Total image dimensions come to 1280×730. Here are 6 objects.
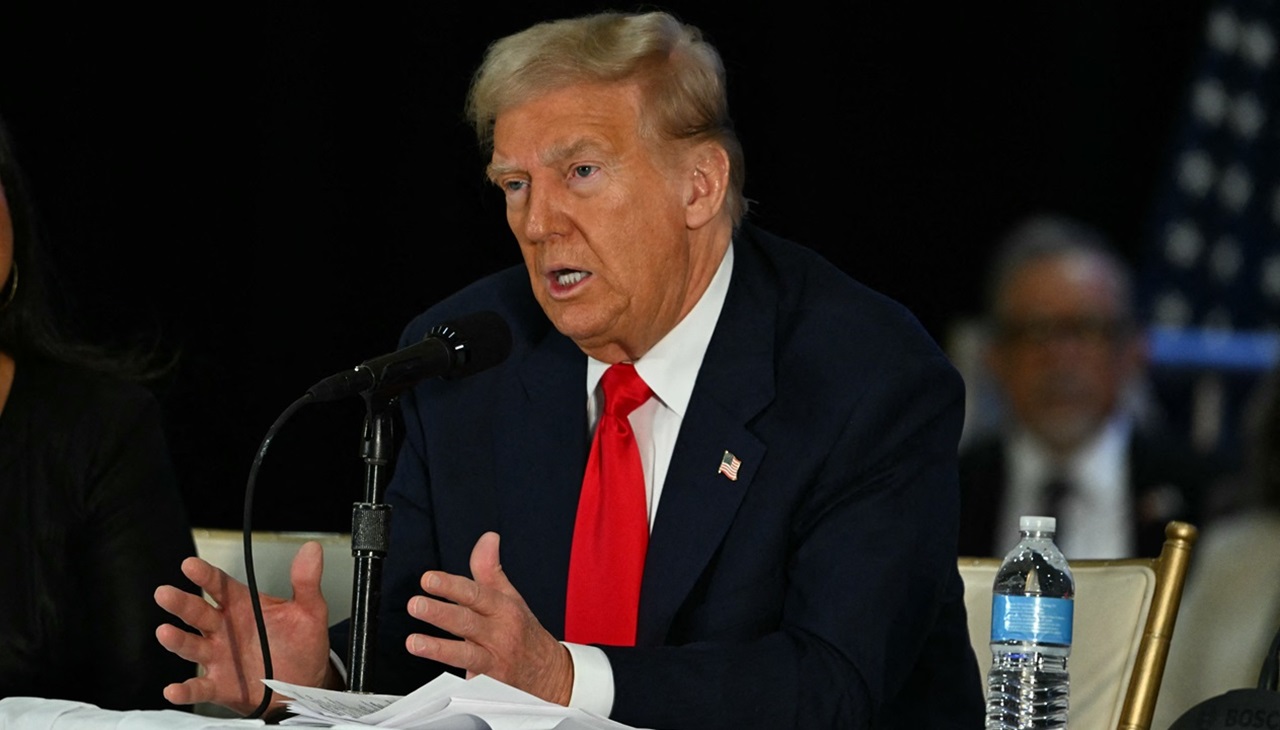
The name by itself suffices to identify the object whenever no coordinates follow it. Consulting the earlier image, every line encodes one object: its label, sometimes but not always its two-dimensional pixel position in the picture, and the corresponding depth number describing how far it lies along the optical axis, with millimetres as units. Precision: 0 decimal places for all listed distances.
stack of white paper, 6639
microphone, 6766
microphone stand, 6766
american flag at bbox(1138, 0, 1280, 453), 14209
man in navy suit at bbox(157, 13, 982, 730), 6980
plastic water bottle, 7035
